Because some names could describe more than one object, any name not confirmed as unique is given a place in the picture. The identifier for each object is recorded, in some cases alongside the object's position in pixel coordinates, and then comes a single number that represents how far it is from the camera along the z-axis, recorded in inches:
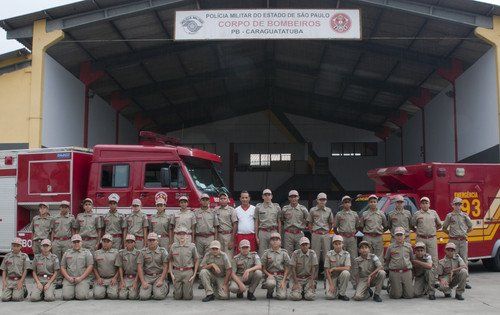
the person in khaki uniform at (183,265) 358.6
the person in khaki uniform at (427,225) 407.5
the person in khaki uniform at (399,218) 411.5
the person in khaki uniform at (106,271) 365.7
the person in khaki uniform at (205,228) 403.2
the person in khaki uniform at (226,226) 405.1
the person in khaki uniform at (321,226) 406.0
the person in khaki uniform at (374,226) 402.6
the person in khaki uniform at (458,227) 422.4
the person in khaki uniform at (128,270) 364.8
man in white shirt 404.8
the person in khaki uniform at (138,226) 409.7
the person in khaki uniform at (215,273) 357.4
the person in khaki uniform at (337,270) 358.3
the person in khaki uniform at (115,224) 414.6
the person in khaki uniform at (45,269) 362.3
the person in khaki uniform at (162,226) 406.6
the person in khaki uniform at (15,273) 362.3
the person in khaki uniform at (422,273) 361.7
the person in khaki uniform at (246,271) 357.1
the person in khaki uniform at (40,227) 432.1
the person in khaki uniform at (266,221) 404.3
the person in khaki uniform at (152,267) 362.2
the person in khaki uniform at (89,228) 415.8
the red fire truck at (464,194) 457.7
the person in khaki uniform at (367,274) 355.6
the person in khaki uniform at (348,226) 406.9
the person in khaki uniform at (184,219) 398.9
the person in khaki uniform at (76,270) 363.3
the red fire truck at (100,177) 429.7
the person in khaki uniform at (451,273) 360.2
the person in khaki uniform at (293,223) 408.5
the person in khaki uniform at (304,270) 359.9
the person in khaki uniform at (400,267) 360.5
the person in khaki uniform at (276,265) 362.3
